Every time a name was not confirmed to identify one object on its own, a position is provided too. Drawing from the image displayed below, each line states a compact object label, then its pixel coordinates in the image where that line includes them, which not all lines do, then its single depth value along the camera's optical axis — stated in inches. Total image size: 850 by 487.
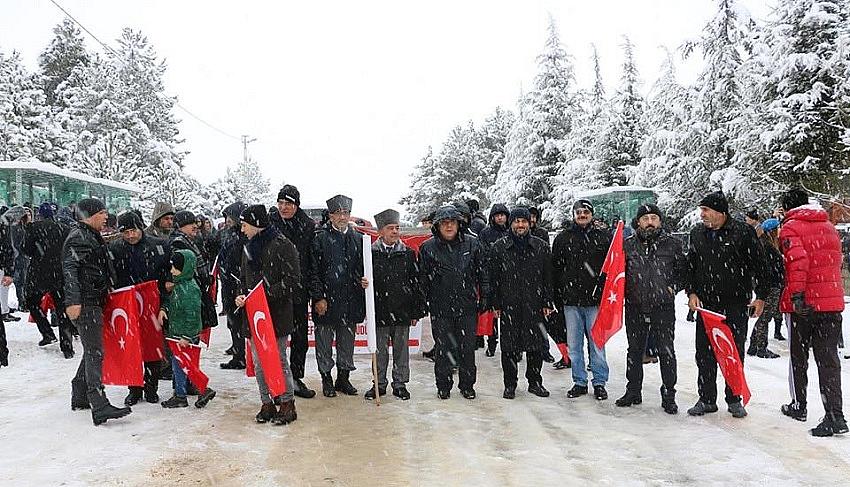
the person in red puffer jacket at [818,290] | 234.5
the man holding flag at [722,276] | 250.5
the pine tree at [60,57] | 1918.1
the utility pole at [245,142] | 3146.2
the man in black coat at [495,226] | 374.0
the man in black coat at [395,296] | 297.0
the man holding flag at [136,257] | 270.5
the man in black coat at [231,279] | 333.4
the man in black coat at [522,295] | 295.3
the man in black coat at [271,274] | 248.8
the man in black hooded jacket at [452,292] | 295.6
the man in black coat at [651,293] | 270.1
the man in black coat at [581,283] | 292.4
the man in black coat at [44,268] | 372.2
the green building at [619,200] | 1032.2
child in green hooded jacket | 268.7
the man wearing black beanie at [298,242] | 296.7
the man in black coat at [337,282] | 297.4
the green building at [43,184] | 751.1
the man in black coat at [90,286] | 236.5
